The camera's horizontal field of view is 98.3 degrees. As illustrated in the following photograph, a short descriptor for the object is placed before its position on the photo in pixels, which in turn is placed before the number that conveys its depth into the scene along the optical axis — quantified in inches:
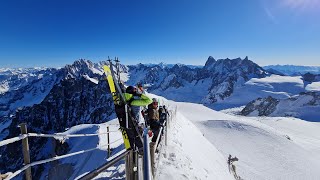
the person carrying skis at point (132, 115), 170.8
